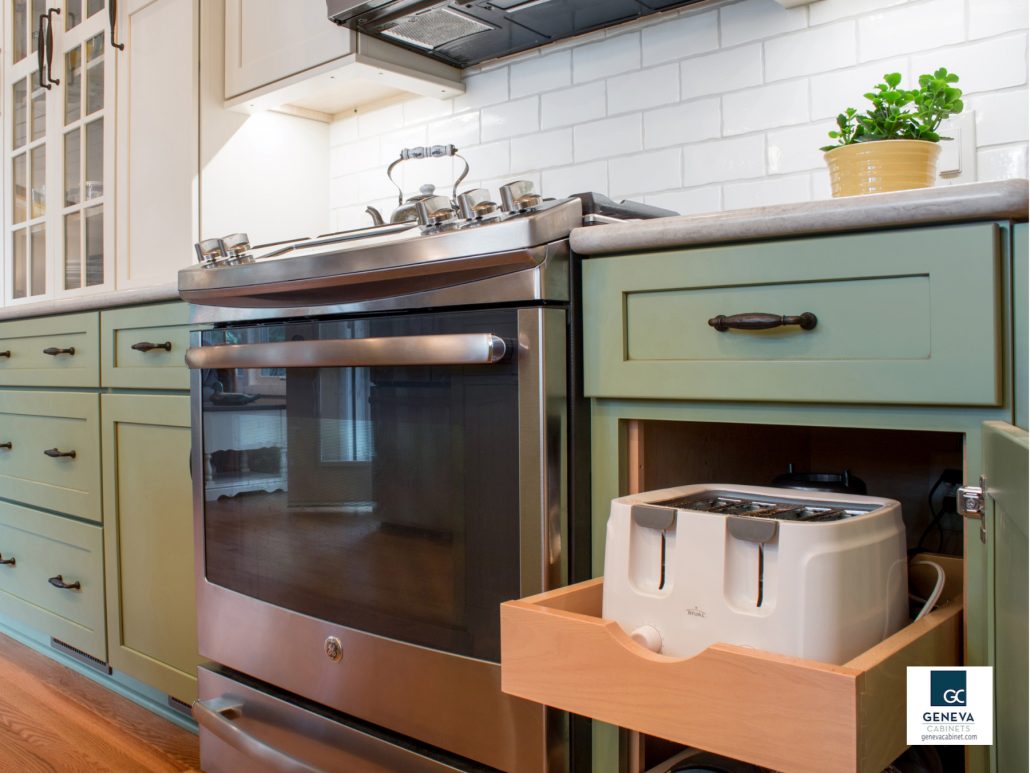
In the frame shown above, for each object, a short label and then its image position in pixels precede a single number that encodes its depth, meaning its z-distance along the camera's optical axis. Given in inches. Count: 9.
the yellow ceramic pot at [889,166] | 44.4
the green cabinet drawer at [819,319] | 33.1
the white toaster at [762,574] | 30.4
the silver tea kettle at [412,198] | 62.9
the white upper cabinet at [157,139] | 83.6
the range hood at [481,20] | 65.5
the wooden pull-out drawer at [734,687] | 26.0
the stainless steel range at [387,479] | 43.5
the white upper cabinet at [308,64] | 73.9
